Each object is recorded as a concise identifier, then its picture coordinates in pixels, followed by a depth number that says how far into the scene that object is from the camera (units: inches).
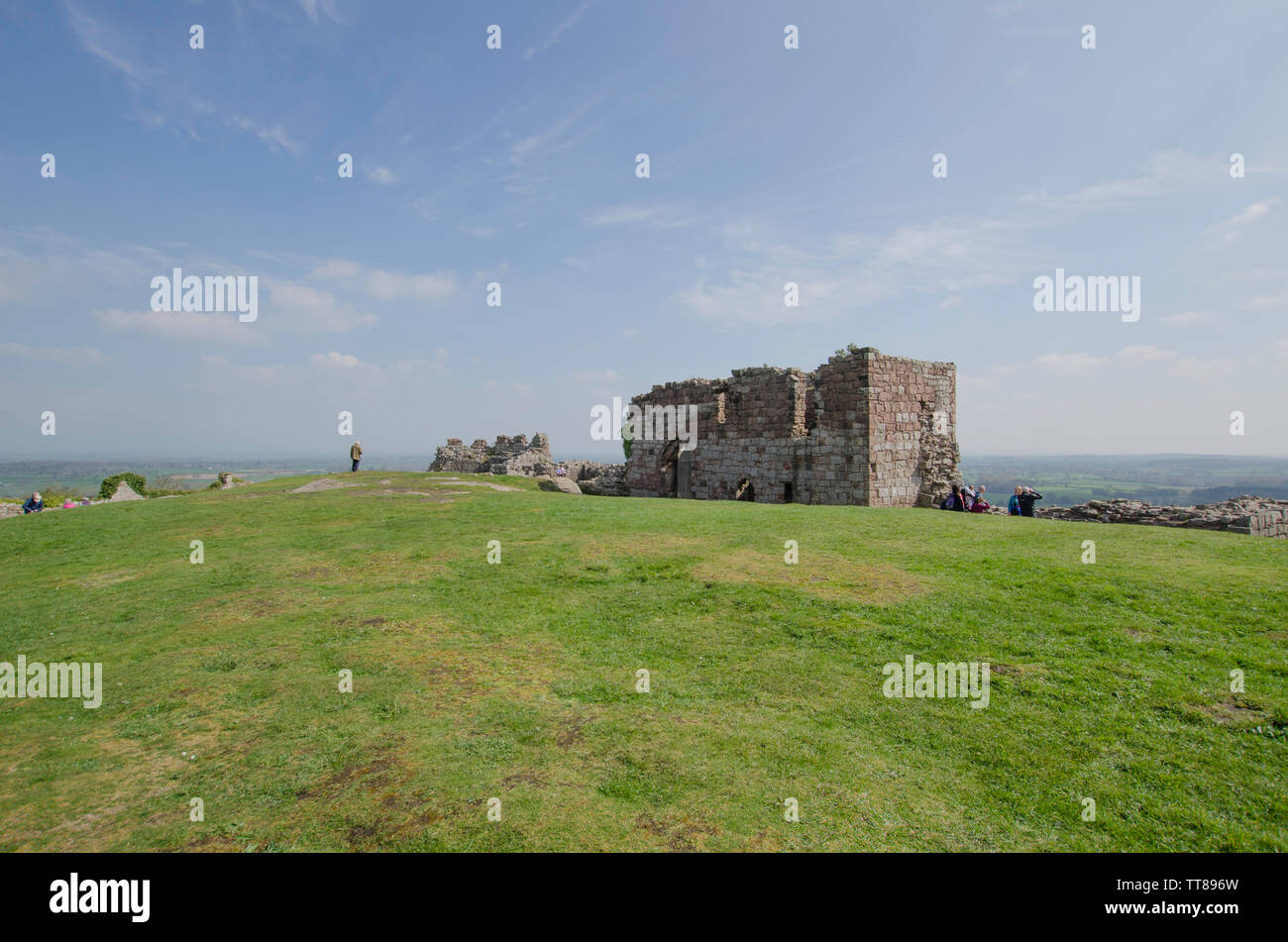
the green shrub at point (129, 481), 1337.4
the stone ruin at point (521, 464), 1336.1
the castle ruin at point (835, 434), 898.1
